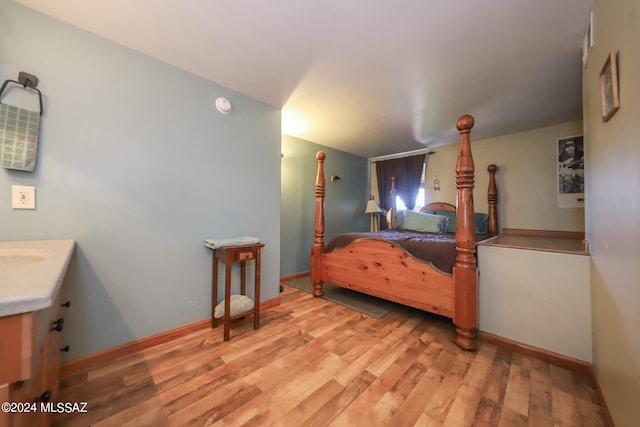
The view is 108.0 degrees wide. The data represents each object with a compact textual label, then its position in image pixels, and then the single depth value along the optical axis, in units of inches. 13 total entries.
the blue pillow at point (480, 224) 125.0
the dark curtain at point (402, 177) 156.3
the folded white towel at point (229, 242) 71.6
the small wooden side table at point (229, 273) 68.9
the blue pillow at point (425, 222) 127.6
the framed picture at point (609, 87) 36.9
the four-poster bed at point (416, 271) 67.3
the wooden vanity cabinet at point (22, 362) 18.6
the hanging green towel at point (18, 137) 47.3
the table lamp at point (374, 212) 167.0
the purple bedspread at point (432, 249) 74.9
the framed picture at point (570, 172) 106.7
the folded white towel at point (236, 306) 72.4
